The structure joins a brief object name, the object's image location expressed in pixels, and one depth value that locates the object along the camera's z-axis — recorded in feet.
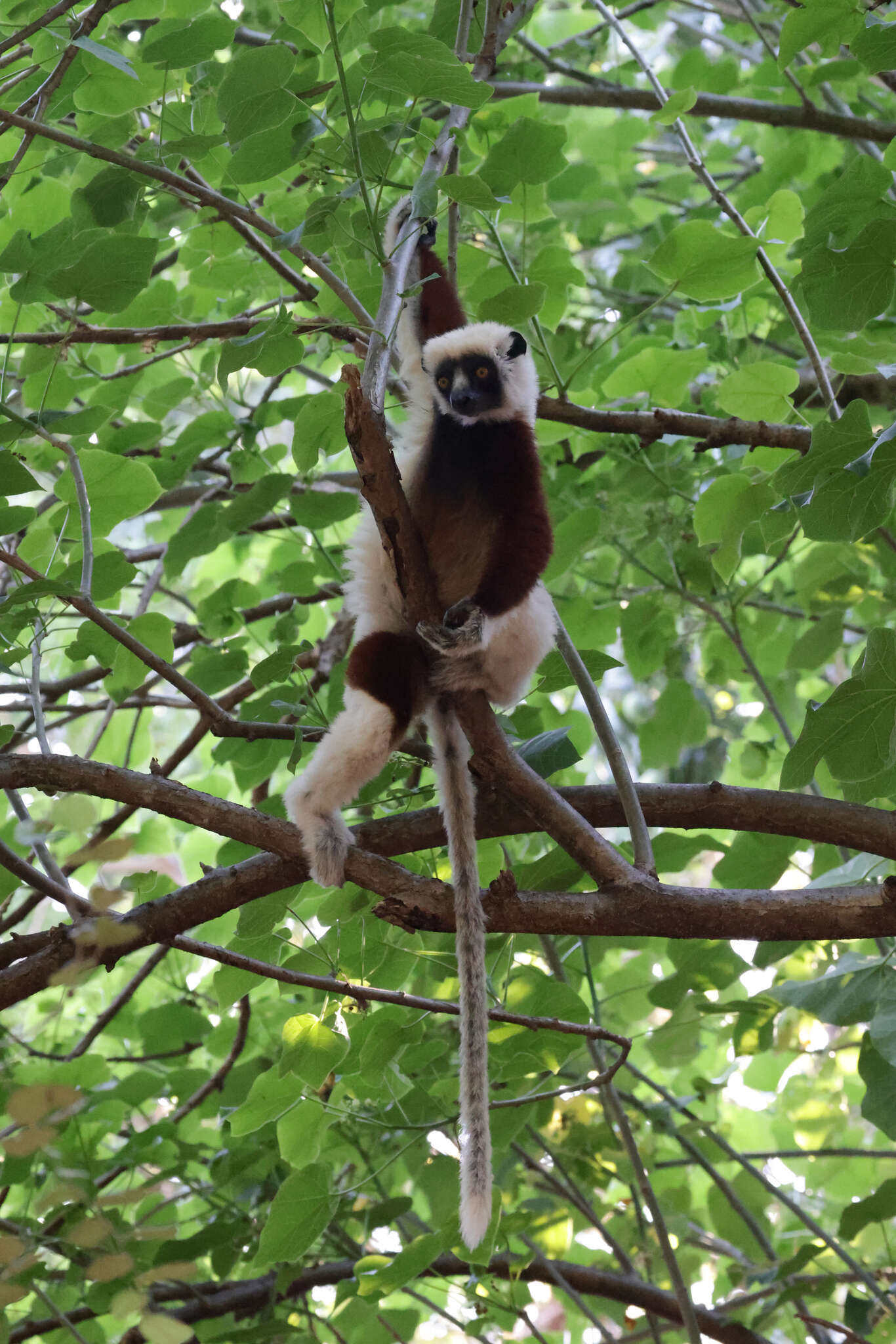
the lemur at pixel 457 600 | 22.44
